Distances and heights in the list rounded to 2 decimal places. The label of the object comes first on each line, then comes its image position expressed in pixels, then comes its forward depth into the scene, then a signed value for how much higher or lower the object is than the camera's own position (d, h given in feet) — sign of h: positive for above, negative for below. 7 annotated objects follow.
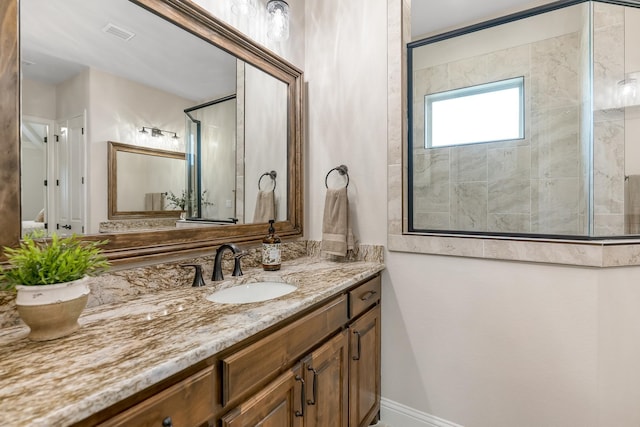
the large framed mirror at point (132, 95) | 3.14 +1.48
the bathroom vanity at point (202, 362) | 1.95 -1.13
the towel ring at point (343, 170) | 6.55 +0.83
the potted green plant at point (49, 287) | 2.47 -0.61
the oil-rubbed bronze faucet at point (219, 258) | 4.74 -0.74
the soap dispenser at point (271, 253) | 5.48 -0.76
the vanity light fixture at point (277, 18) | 5.85 +3.62
